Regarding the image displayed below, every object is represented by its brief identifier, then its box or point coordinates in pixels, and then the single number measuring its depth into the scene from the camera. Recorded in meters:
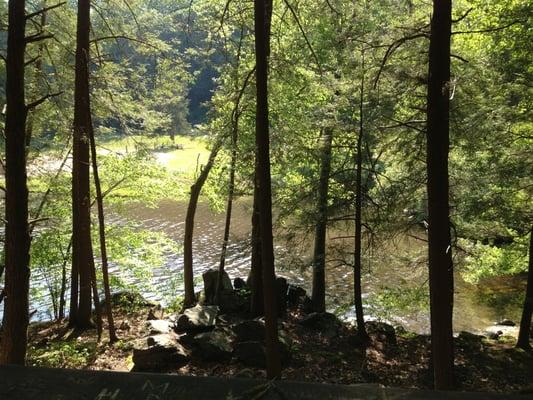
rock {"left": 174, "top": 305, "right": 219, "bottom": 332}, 11.18
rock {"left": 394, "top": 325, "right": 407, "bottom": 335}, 14.72
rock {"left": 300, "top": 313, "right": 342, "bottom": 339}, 13.15
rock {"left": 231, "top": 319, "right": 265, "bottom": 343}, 10.70
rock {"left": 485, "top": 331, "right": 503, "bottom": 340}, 14.83
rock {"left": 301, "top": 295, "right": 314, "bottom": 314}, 15.05
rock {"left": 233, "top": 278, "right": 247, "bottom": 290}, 16.13
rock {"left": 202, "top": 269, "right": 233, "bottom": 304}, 14.89
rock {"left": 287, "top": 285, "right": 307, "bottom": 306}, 15.37
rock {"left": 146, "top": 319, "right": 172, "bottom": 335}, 10.96
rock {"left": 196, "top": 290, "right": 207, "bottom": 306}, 14.89
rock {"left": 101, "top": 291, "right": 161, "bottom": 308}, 15.77
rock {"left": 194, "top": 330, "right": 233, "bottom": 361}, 10.10
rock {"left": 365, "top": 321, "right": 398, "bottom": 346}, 13.22
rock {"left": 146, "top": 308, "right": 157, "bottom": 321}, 13.73
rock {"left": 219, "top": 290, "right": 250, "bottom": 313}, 13.72
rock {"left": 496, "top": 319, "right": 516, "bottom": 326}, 17.53
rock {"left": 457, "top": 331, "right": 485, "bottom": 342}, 13.67
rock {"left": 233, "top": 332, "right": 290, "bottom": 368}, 9.88
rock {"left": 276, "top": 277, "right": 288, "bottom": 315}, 14.12
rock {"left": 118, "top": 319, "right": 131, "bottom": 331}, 12.91
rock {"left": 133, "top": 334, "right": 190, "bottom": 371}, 9.50
